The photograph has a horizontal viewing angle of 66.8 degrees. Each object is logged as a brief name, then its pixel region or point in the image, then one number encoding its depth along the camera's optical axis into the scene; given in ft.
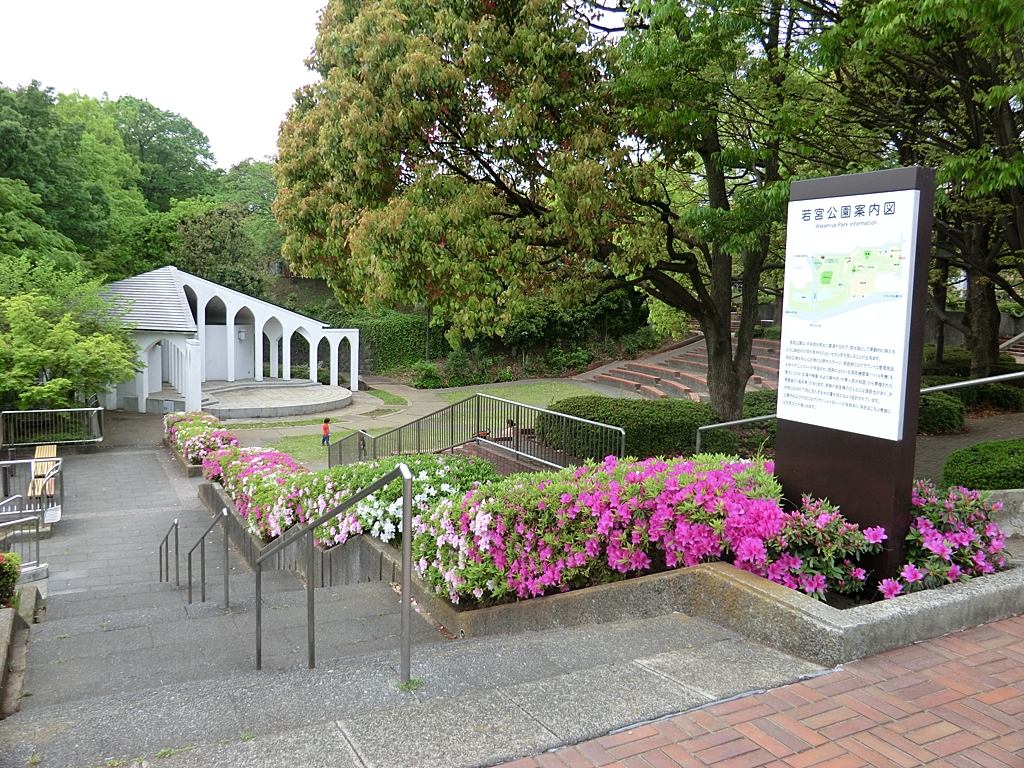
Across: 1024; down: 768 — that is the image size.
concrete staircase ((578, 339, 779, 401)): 74.08
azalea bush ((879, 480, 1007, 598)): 14.99
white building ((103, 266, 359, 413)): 77.97
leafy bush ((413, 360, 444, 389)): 104.06
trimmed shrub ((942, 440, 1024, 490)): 23.84
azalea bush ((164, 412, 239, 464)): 53.93
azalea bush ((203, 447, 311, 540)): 33.48
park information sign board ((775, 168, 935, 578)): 14.47
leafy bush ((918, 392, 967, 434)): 48.01
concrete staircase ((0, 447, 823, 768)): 10.09
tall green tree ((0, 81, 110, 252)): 79.46
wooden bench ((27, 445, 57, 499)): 40.09
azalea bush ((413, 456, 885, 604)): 15.16
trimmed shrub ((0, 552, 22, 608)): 23.12
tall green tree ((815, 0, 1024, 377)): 24.11
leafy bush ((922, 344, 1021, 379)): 68.09
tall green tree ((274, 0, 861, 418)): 32.73
